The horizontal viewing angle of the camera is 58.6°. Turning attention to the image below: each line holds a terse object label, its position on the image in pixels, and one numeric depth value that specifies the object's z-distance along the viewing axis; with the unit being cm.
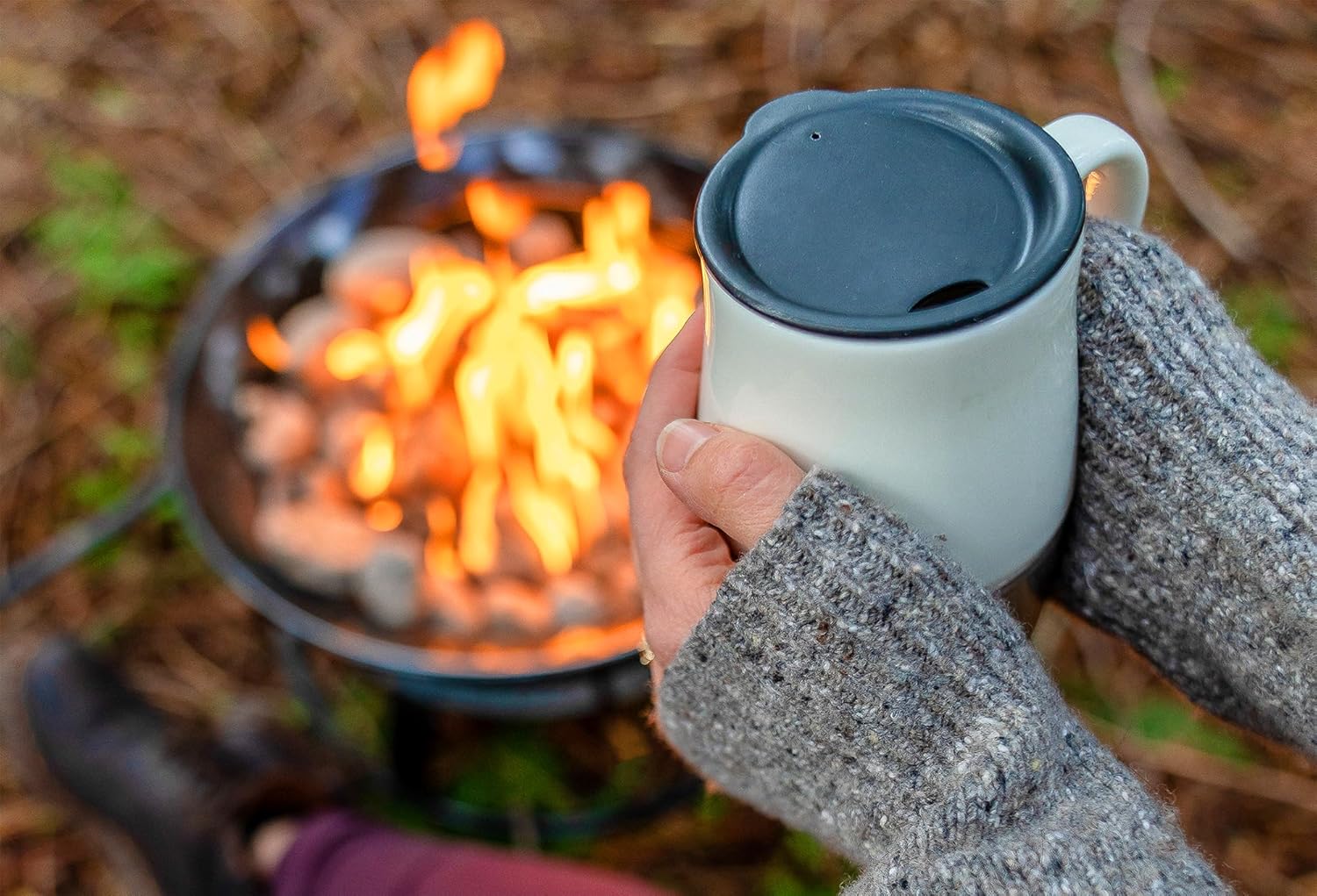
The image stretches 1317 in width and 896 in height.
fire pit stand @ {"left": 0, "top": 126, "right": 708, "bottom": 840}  126
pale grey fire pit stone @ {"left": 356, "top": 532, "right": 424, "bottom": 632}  135
